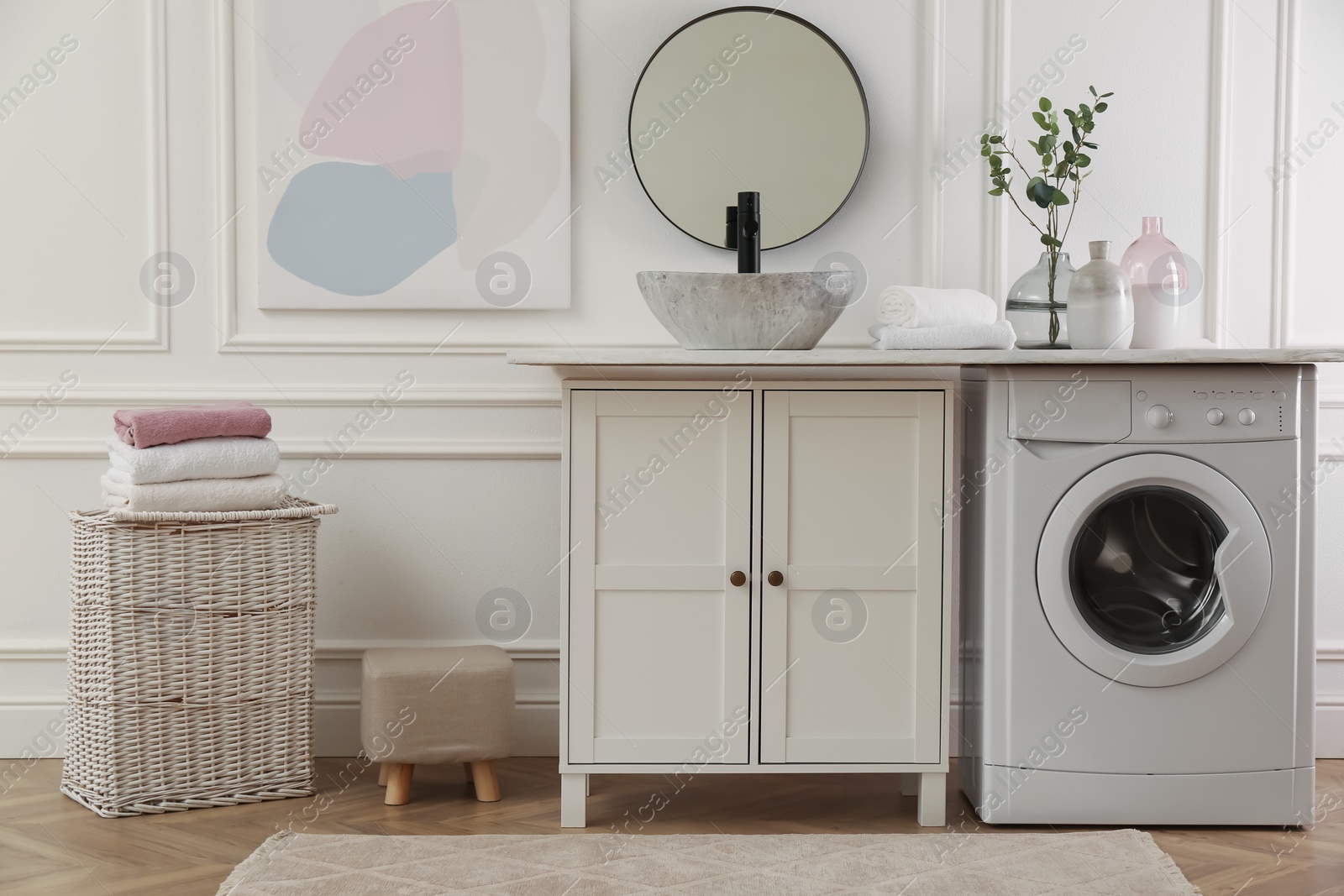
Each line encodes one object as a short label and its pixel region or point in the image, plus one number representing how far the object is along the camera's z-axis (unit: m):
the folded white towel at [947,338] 2.00
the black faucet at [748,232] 2.02
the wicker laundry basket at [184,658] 1.99
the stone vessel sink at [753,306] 1.91
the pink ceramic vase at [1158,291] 2.15
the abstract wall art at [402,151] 2.35
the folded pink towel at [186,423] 1.98
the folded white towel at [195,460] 1.96
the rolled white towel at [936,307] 2.01
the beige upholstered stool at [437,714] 2.03
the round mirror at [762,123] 2.37
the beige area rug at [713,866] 1.67
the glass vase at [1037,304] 2.18
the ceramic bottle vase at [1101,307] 2.02
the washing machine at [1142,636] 1.92
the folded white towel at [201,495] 1.97
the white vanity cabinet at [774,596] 1.93
